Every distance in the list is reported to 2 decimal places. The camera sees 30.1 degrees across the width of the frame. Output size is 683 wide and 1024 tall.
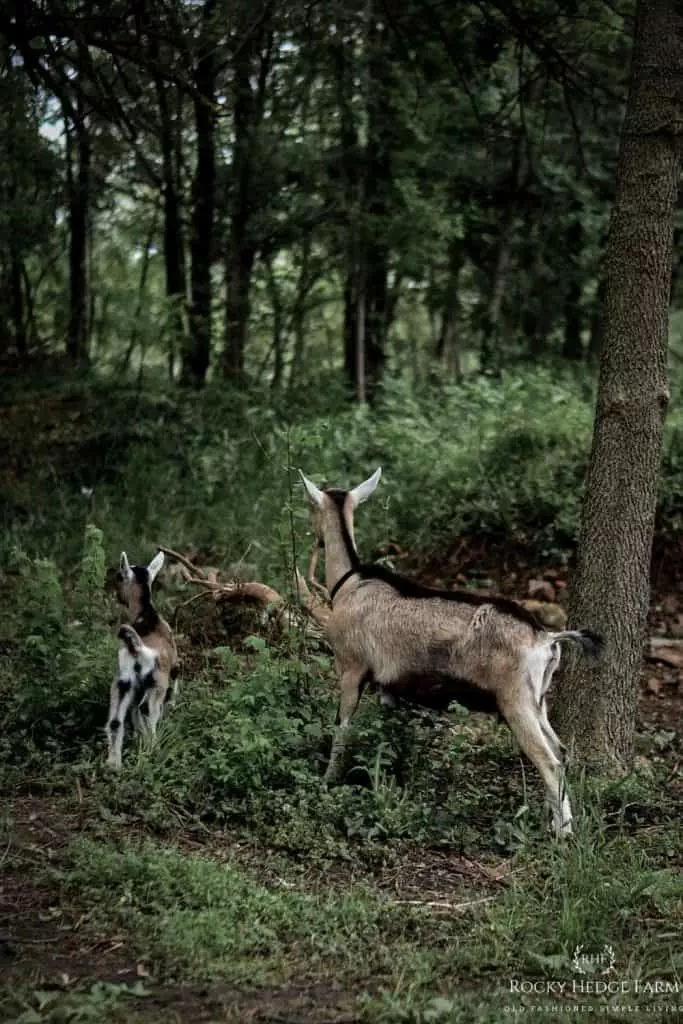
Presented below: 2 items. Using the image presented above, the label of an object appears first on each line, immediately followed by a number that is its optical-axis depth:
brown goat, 6.73
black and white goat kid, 7.09
